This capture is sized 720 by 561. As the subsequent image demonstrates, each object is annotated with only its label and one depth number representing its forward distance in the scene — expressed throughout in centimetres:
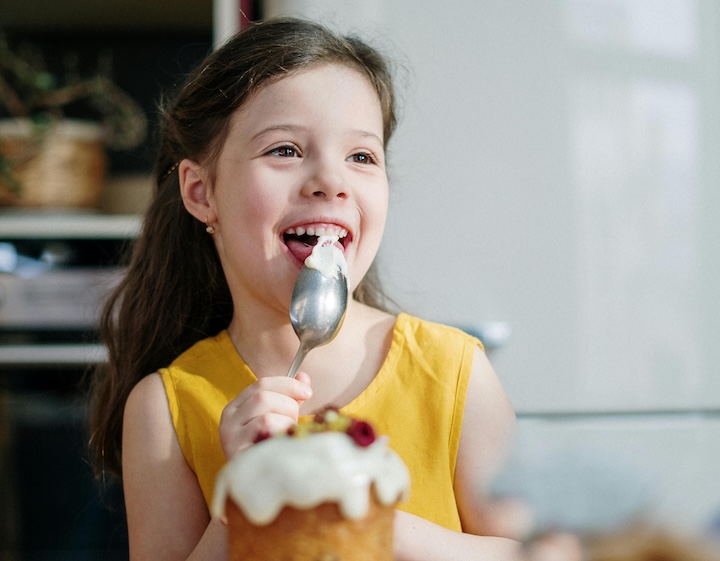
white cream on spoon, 83
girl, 89
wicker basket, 195
